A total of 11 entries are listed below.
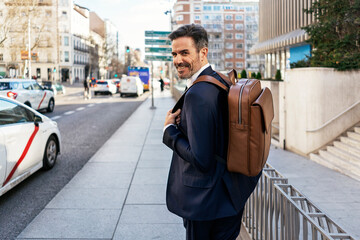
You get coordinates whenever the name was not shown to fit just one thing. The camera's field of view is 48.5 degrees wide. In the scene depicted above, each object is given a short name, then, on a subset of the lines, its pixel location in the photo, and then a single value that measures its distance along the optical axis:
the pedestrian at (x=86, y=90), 30.98
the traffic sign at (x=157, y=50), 23.98
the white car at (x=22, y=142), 5.27
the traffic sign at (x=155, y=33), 23.56
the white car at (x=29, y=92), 16.14
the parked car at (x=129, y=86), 34.60
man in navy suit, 1.98
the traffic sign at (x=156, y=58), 24.59
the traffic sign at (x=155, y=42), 23.80
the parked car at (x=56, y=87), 38.14
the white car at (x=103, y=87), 38.28
